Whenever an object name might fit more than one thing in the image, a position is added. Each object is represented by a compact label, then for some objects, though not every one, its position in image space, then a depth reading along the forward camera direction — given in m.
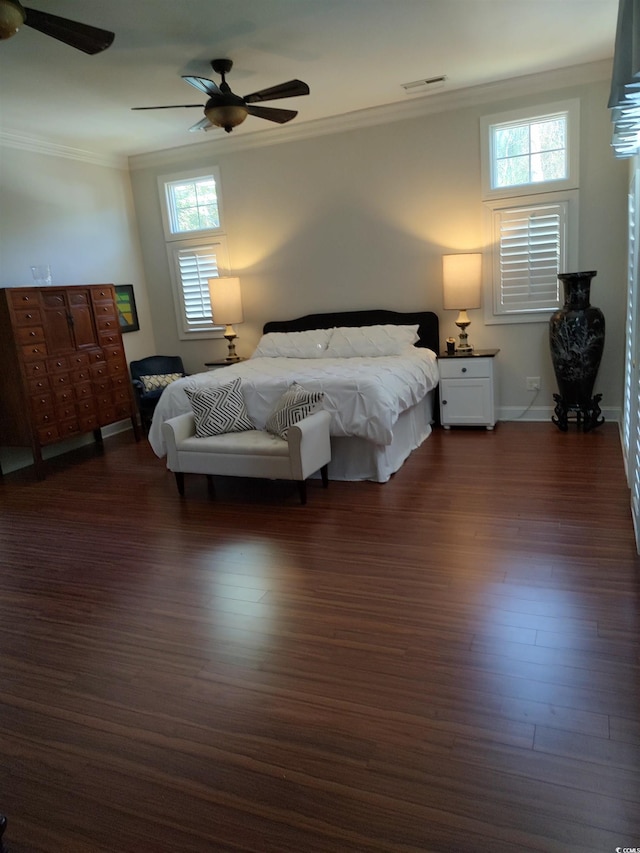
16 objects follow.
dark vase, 4.62
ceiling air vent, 4.73
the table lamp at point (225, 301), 6.16
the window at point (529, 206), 4.91
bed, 3.98
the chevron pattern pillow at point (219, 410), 4.14
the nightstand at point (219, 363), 6.28
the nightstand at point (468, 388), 5.10
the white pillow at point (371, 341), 5.28
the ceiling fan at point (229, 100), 3.71
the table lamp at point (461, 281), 5.09
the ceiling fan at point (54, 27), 2.34
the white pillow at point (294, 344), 5.59
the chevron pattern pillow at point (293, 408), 3.86
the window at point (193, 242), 6.41
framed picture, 6.52
